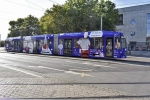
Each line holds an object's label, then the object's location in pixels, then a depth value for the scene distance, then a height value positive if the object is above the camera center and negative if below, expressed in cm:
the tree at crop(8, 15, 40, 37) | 7462 +691
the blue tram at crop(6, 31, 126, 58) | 2438 +20
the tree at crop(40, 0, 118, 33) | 3944 +521
